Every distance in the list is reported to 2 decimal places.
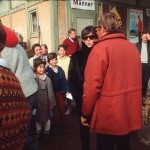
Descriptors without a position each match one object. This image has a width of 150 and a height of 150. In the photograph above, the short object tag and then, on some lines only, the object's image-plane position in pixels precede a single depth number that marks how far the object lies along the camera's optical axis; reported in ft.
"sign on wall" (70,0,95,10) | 28.74
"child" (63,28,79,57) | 25.77
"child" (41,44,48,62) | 21.17
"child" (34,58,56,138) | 15.87
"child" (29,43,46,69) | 19.08
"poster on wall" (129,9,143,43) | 36.24
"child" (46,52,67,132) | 17.62
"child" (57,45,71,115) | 21.14
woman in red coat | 9.02
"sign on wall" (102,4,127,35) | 32.71
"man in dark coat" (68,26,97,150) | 11.83
